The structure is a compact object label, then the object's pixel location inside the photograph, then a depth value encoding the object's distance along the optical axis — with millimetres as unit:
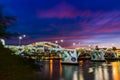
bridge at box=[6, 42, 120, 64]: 44674
